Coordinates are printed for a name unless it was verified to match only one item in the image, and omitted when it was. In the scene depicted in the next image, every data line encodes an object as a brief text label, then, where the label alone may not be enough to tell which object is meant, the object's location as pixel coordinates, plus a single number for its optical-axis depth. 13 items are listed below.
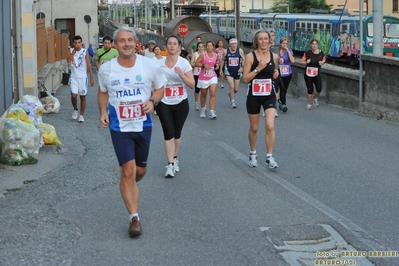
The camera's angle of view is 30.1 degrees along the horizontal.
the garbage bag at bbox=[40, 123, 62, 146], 12.20
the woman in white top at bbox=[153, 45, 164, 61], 16.58
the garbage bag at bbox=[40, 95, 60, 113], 17.53
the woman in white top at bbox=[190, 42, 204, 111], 18.12
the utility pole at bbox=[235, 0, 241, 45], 40.34
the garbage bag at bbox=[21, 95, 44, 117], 13.40
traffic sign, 46.03
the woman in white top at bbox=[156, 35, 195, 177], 9.62
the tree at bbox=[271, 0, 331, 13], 76.56
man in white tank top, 16.00
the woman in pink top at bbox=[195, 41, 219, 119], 16.42
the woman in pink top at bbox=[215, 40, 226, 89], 21.75
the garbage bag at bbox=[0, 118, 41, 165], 10.41
